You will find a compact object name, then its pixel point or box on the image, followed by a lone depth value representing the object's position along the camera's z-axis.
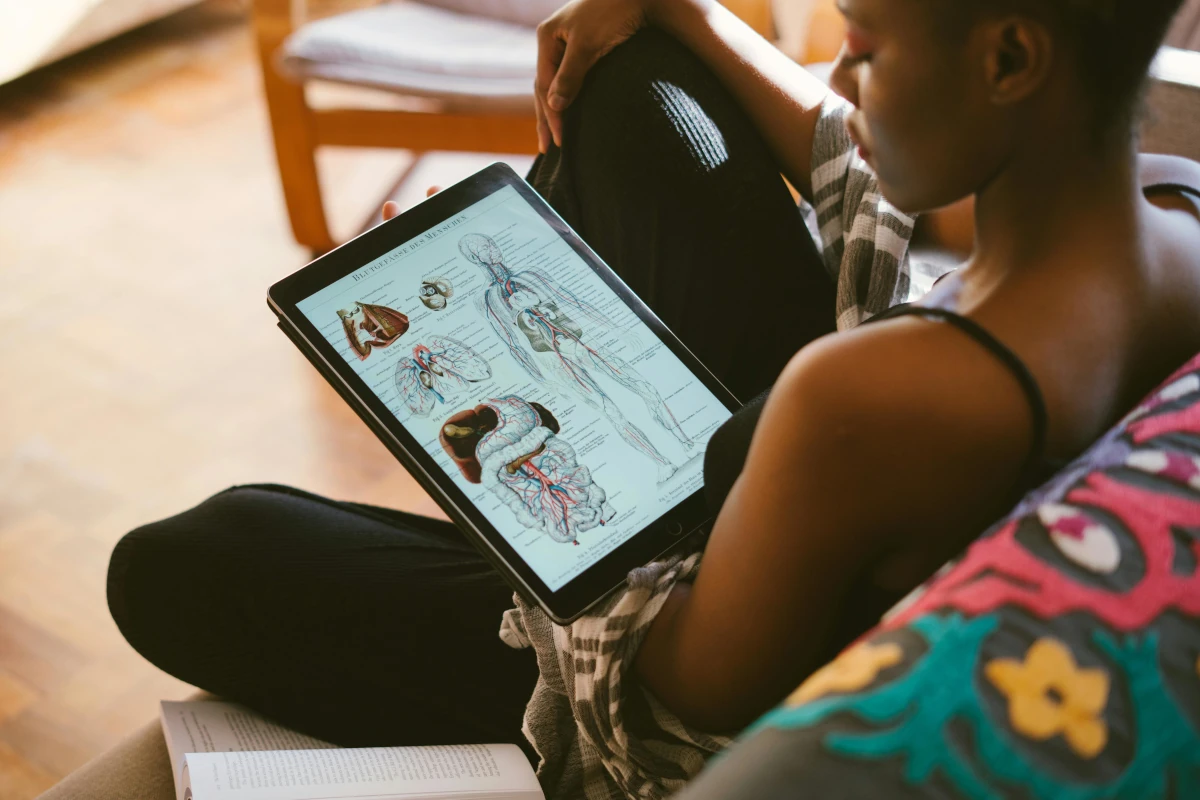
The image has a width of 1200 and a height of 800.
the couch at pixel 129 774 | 0.69
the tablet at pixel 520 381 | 0.67
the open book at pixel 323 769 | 0.62
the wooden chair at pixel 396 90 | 1.64
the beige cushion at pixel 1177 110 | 0.90
